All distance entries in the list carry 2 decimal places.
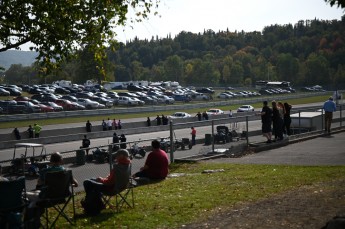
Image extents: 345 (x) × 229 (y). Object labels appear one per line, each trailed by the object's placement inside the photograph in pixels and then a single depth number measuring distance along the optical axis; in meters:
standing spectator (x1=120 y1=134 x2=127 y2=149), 15.24
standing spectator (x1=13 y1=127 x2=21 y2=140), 36.65
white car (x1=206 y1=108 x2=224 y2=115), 58.44
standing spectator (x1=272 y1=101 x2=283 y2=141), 19.88
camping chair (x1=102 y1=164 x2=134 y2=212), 9.20
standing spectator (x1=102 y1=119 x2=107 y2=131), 43.69
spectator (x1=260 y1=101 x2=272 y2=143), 19.50
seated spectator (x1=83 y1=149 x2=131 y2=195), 9.20
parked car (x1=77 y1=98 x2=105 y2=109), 67.06
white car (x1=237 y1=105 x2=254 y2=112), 63.51
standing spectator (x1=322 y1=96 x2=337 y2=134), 23.11
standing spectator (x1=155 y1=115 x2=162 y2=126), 48.25
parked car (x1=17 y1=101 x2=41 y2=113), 56.97
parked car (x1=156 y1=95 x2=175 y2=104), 79.39
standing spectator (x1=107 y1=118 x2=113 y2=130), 43.56
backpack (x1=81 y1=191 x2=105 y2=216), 9.06
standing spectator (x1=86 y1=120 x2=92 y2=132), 41.84
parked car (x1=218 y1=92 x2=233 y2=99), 97.19
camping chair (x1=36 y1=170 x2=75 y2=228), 8.20
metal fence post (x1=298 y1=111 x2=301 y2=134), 23.49
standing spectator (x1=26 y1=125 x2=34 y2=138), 37.31
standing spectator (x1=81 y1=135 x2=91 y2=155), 28.85
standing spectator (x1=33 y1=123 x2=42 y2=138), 36.97
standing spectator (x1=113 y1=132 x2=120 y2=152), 30.30
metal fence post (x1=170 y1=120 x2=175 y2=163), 16.69
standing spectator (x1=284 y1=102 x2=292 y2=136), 21.38
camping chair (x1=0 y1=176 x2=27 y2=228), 7.45
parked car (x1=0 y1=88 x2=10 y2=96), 81.81
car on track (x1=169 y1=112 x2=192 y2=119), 54.34
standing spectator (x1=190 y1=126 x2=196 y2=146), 21.38
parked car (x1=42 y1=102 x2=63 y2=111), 60.79
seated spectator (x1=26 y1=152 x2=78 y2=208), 8.40
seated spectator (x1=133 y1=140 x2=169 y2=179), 12.30
